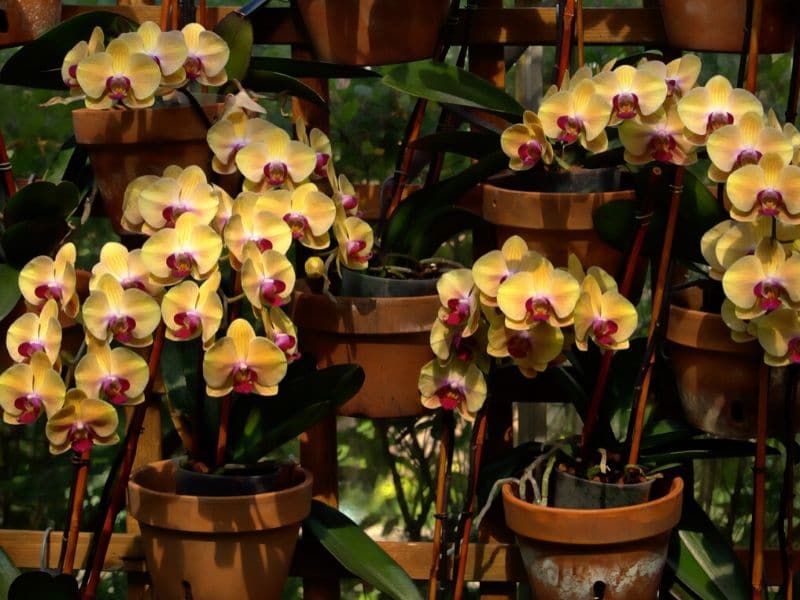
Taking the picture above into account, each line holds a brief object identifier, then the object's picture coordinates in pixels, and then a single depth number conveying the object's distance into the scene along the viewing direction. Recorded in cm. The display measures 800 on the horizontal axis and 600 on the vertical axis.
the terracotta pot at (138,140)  430
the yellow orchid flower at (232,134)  424
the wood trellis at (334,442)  449
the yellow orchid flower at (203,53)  424
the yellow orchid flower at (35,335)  415
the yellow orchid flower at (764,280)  417
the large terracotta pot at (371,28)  437
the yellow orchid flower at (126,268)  416
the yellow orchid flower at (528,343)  420
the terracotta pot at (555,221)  432
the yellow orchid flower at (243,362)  415
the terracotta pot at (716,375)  430
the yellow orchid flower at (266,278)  414
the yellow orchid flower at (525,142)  424
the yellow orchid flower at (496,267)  418
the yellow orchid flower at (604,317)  419
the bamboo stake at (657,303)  426
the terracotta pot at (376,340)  435
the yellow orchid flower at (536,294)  416
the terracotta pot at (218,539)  423
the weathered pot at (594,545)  423
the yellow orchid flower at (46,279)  419
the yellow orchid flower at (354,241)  429
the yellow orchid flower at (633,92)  420
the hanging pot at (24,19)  436
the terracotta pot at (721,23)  438
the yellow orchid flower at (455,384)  428
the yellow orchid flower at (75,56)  423
